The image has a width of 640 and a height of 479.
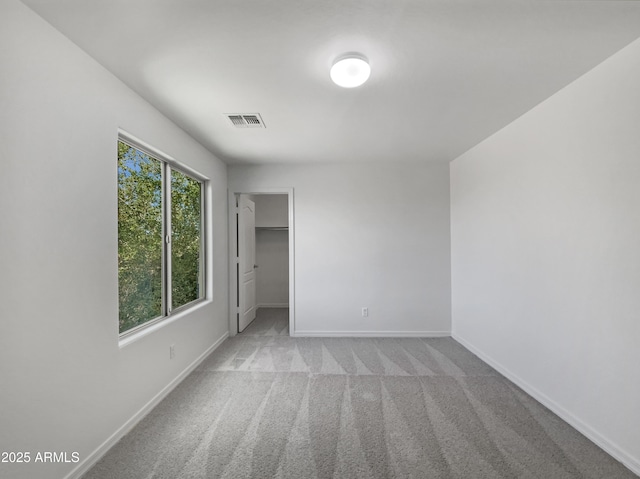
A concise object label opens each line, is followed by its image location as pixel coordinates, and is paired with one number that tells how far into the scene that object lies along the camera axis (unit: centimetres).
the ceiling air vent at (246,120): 270
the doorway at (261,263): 441
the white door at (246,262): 454
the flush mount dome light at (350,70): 181
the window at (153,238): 231
